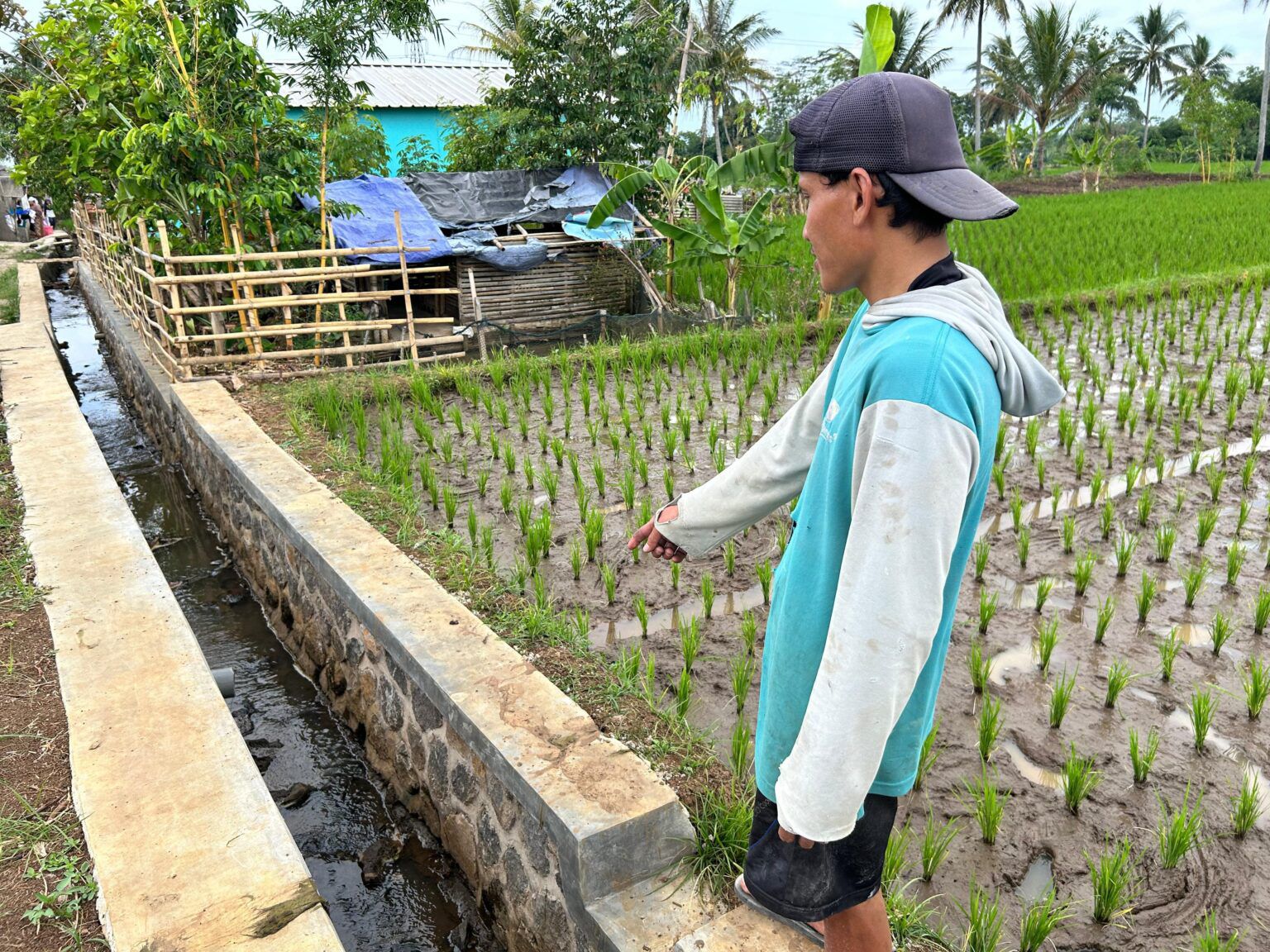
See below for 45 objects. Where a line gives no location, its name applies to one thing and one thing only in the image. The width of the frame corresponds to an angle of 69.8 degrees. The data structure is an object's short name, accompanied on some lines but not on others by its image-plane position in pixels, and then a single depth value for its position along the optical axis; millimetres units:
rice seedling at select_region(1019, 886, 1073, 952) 1934
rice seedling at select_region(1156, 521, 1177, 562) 3811
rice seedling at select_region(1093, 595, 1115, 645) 3238
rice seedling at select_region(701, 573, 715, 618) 3480
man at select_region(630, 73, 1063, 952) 1095
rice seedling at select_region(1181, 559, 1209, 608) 3443
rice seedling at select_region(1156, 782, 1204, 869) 2201
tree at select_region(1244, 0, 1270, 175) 26962
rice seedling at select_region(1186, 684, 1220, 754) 2607
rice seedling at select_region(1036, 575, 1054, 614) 3432
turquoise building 21938
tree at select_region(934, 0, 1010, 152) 27953
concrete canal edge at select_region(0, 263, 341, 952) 1941
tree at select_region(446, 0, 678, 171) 11266
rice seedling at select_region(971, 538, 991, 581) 3658
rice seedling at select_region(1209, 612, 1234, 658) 3113
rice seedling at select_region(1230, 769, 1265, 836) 2293
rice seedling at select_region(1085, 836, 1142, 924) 2064
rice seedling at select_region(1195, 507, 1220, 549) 3916
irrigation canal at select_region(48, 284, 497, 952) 2725
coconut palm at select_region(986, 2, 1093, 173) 27953
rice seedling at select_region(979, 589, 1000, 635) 3293
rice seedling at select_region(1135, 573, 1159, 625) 3355
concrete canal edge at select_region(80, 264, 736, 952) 1978
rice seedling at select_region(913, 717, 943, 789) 2490
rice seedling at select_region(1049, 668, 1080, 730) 2750
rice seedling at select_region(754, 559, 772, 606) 3552
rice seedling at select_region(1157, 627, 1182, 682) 2984
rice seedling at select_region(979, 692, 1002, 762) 2590
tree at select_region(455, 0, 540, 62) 16594
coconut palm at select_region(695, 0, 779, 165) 22109
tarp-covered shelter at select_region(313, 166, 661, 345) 10211
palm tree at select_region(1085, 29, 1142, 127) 30203
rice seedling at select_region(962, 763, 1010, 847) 2299
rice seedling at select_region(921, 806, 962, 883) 2199
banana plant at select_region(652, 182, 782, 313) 8352
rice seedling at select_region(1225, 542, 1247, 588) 3588
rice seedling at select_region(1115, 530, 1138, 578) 3721
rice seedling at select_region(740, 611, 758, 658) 3113
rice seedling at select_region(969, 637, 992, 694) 2945
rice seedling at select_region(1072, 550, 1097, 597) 3559
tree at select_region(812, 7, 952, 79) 25766
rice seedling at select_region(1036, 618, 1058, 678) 3070
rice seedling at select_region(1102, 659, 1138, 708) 2847
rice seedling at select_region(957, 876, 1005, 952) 1864
